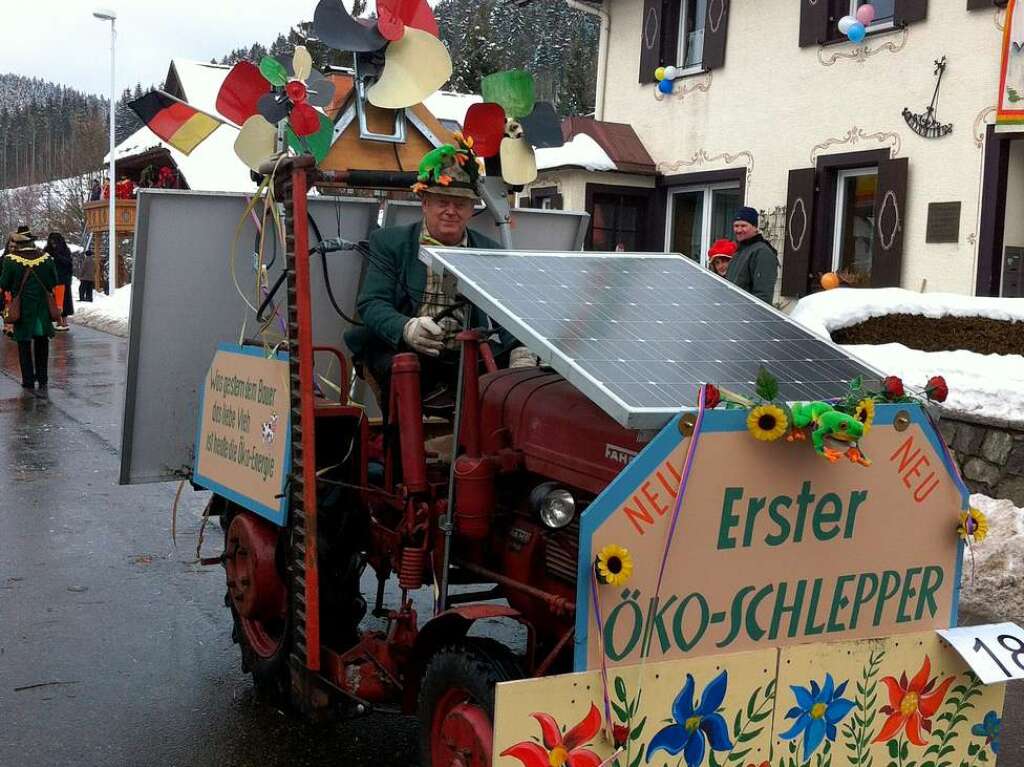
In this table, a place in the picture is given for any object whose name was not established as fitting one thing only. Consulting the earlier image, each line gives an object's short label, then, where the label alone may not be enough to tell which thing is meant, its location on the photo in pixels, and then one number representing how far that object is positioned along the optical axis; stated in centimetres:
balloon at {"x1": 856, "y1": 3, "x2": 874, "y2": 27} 1263
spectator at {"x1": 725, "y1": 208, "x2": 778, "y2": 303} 902
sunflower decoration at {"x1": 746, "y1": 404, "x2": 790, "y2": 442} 273
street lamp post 3150
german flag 499
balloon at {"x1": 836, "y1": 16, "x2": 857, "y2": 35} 1268
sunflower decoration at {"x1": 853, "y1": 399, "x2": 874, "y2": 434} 281
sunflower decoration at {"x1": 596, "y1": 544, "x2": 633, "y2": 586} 263
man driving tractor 405
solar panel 284
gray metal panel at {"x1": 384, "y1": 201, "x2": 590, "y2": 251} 543
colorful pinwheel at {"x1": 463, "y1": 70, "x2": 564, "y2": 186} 462
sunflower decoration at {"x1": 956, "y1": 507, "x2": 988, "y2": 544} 316
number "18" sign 307
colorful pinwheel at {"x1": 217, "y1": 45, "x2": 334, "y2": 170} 434
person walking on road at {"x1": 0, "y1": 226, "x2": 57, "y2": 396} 1411
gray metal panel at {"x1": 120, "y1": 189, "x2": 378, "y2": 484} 469
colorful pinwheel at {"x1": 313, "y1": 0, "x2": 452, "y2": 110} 479
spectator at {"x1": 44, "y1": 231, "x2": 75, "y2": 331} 2089
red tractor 313
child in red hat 1023
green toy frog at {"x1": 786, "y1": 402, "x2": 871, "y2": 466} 276
